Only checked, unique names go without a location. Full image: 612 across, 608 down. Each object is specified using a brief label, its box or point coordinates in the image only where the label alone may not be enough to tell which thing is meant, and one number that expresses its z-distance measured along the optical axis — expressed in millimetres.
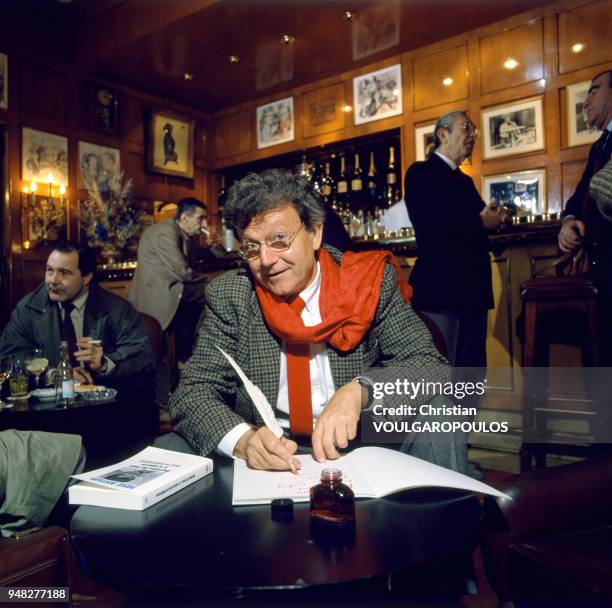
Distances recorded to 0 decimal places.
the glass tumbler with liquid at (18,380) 1972
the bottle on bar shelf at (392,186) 5602
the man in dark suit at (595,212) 1995
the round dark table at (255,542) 695
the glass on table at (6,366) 1961
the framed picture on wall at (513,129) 4695
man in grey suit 4117
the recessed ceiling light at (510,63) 4758
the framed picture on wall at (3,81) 5121
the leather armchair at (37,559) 916
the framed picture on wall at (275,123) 6254
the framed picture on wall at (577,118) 4430
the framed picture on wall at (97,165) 5793
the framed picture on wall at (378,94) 5430
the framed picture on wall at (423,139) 5203
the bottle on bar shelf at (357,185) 5789
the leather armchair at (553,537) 933
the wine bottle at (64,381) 1912
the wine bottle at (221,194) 7010
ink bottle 840
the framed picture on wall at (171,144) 6355
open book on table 935
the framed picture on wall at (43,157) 5328
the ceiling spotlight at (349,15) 4535
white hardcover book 928
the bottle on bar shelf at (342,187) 5742
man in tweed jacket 1460
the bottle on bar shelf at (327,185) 5861
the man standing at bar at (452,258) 2562
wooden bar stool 2193
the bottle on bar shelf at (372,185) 5707
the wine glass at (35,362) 2078
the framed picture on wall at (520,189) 4703
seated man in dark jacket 2471
